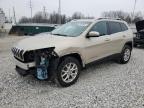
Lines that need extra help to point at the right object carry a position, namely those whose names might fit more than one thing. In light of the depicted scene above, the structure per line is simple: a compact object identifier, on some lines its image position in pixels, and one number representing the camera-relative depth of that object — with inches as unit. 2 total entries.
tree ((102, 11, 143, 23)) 2908.5
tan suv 180.1
